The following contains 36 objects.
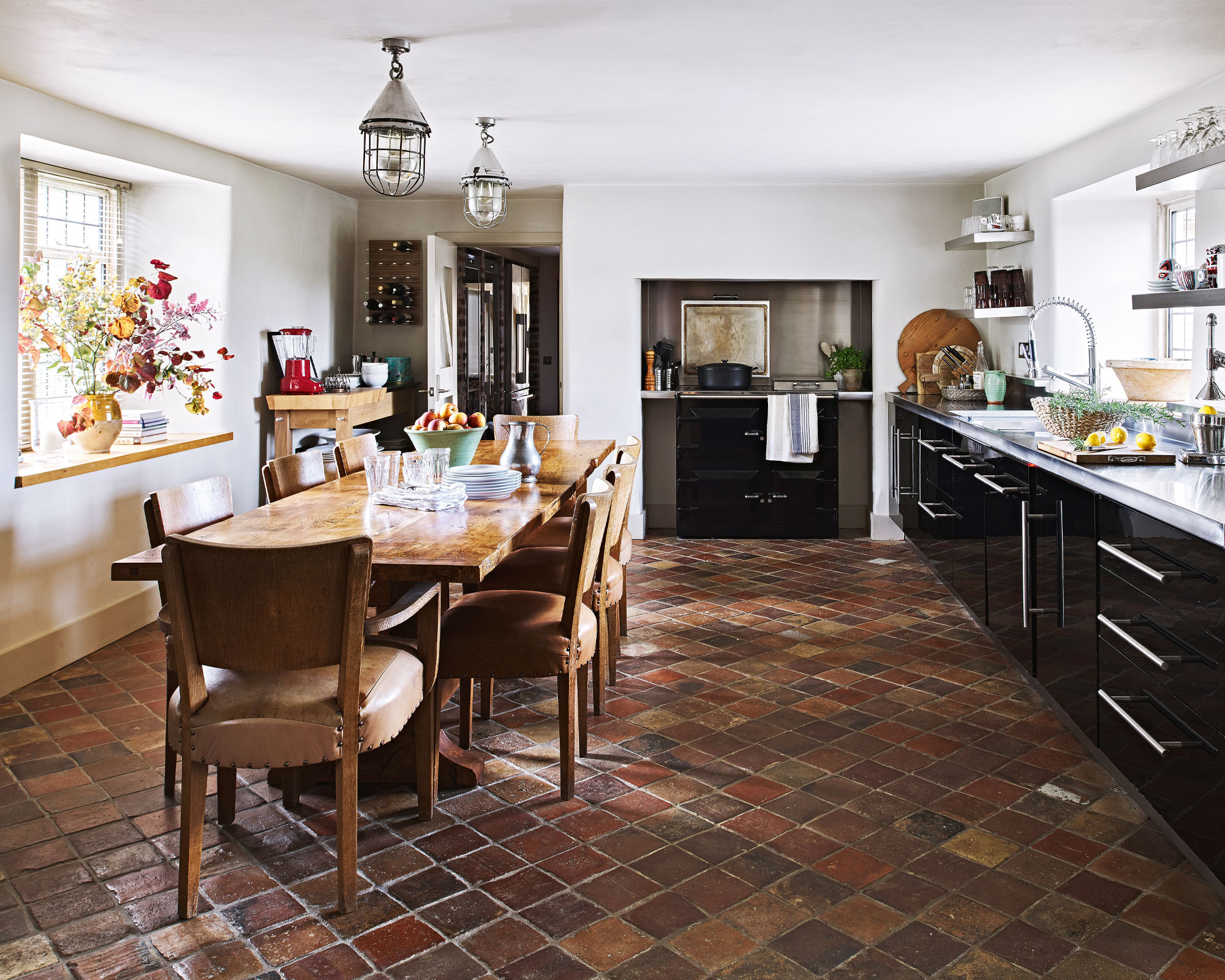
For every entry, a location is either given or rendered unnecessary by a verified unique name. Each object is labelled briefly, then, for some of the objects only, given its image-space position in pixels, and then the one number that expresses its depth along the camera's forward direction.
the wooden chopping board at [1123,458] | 3.29
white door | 6.86
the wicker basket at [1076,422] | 3.59
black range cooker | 6.98
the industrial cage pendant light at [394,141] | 3.30
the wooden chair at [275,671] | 2.19
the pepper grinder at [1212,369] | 3.70
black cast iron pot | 7.20
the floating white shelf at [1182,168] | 3.12
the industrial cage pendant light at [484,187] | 4.60
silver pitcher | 3.87
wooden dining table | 2.50
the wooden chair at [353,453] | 4.39
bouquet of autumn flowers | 4.82
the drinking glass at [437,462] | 3.42
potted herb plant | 7.24
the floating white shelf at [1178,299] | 3.32
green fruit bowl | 3.68
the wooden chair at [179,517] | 2.83
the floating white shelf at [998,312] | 5.62
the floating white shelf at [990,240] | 6.02
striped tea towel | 6.86
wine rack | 7.52
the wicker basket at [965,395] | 6.33
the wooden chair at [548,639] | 2.91
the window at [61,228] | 4.75
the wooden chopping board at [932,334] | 7.05
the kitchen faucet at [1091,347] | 4.54
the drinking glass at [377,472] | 3.38
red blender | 6.23
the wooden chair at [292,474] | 3.85
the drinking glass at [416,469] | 3.39
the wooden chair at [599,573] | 3.40
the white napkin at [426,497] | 3.33
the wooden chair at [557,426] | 5.67
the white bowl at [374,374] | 7.00
